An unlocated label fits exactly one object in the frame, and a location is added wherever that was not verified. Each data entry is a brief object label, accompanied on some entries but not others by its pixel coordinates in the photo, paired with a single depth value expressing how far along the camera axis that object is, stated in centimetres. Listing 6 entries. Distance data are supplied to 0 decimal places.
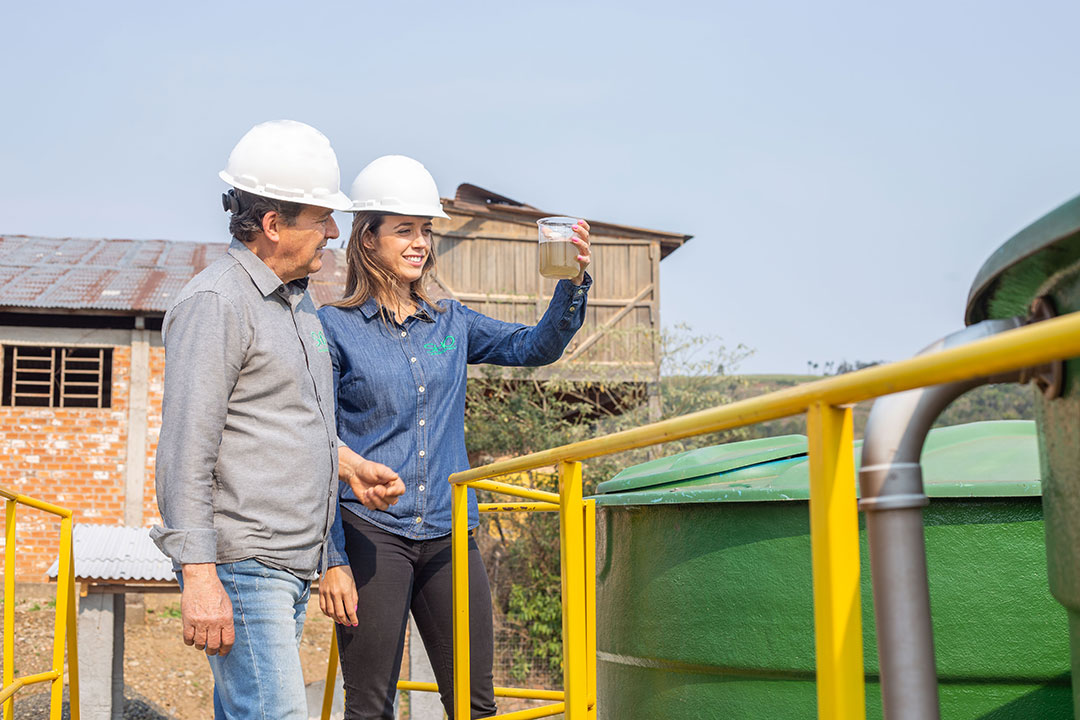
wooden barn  1401
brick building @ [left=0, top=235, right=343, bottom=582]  1205
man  205
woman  261
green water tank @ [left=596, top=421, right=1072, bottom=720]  205
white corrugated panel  716
